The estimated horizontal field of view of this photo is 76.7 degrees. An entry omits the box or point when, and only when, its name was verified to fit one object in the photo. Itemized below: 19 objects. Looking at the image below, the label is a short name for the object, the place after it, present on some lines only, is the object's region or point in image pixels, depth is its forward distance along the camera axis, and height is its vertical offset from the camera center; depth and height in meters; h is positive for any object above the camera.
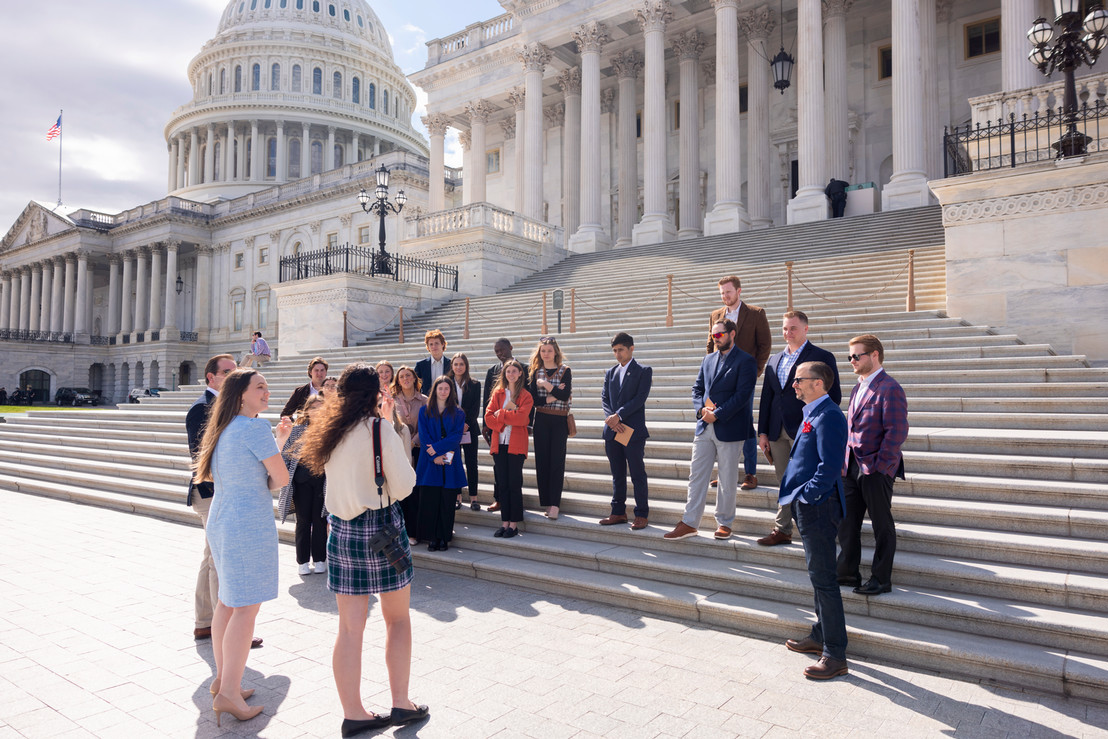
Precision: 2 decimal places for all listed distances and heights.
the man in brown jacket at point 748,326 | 7.35 +0.75
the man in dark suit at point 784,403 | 6.11 -0.05
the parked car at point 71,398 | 53.59 -0.18
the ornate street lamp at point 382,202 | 21.28 +6.19
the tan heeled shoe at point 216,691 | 4.29 -1.81
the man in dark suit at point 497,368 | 8.07 +0.33
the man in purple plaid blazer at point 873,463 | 5.12 -0.48
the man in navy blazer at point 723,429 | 6.38 -0.29
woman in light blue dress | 4.01 -0.67
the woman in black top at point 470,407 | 7.97 -0.12
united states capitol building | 11.25 +10.28
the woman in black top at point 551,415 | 7.53 -0.20
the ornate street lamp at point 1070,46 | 10.64 +5.70
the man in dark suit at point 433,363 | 8.77 +0.43
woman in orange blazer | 7.48 -0.46
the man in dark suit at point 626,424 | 7.05 -0.27
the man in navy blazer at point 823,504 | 4.48 -0.69
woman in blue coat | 7.30 -0.65
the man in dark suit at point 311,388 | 7.27 +0.09
